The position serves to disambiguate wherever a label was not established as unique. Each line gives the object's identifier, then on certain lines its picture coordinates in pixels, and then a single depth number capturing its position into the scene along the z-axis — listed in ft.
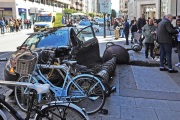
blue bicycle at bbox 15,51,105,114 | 13.71
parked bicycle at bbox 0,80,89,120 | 9.00
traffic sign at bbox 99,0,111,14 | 72.02
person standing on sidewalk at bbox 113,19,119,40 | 65.46
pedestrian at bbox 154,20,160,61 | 30.94
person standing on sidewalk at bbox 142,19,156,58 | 32.81
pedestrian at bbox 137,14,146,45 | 50.60
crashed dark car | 17.97
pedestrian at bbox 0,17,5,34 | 85.87
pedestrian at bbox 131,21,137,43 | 51.58
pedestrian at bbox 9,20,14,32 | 97.25
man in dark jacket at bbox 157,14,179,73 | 24.41
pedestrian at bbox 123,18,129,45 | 52.60
